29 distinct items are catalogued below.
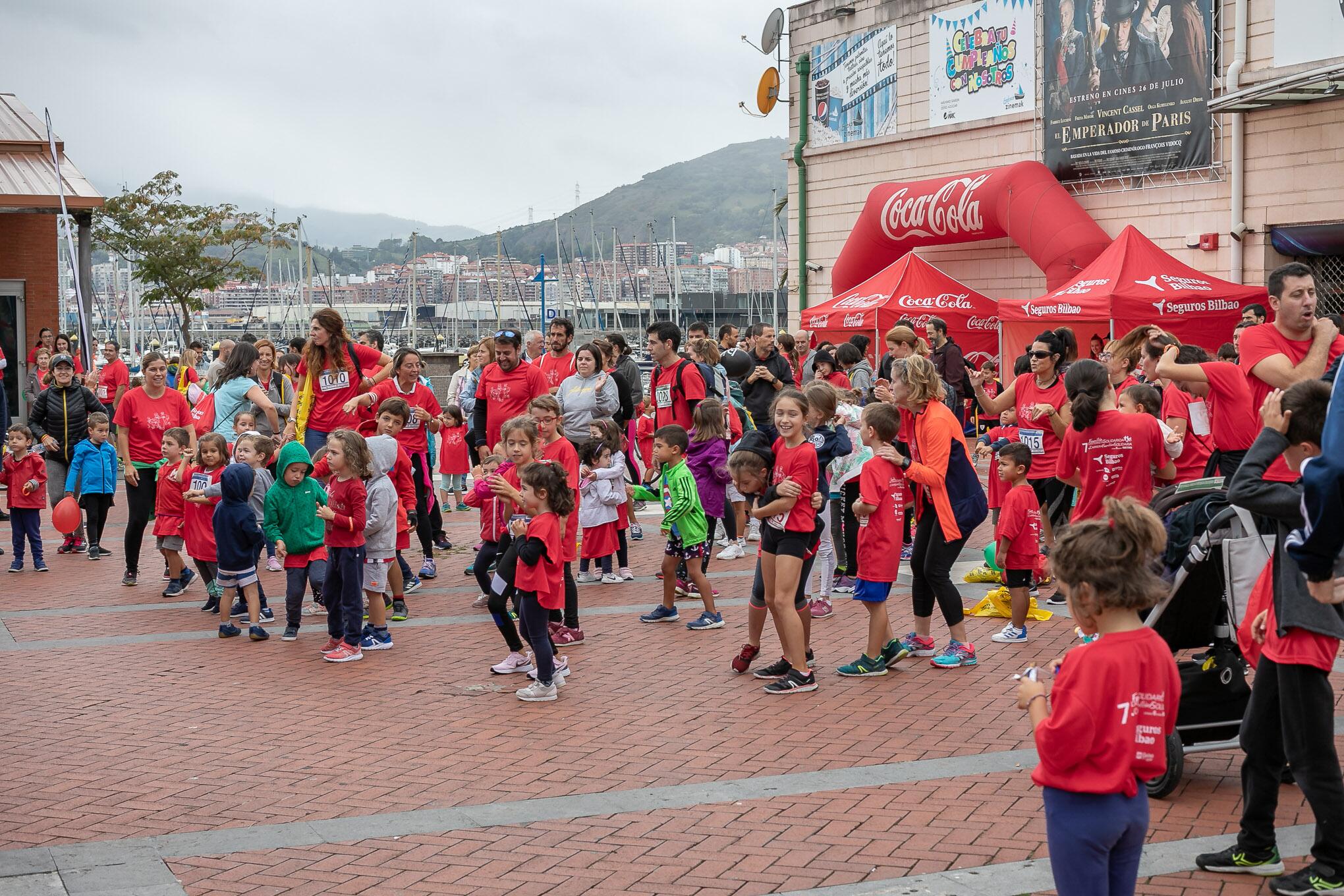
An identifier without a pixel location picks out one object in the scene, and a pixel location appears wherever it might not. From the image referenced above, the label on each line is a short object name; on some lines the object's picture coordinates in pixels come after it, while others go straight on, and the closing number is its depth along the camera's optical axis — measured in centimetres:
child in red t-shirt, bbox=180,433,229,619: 977
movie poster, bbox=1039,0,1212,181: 1950
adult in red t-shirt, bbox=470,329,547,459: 1070
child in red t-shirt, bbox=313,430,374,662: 848
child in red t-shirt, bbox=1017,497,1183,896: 348
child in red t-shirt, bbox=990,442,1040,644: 843
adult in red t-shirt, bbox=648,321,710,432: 1124
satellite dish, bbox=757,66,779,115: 2770
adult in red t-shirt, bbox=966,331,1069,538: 921
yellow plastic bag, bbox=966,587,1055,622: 947
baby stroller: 557
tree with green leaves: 3481
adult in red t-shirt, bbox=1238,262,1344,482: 589
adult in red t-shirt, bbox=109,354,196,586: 1153
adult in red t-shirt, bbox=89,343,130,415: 1709
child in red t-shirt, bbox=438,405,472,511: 1510
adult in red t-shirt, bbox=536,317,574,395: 1165
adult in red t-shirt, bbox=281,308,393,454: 1012
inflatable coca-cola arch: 2061
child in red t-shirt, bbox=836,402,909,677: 754
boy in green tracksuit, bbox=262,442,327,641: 899
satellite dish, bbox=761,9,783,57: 2753
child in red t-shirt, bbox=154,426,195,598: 1048
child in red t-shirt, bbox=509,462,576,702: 731
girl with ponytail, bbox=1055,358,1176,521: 728
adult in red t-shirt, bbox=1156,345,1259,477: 630
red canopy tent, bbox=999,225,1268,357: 1741
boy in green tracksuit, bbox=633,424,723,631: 935
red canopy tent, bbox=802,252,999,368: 2128
